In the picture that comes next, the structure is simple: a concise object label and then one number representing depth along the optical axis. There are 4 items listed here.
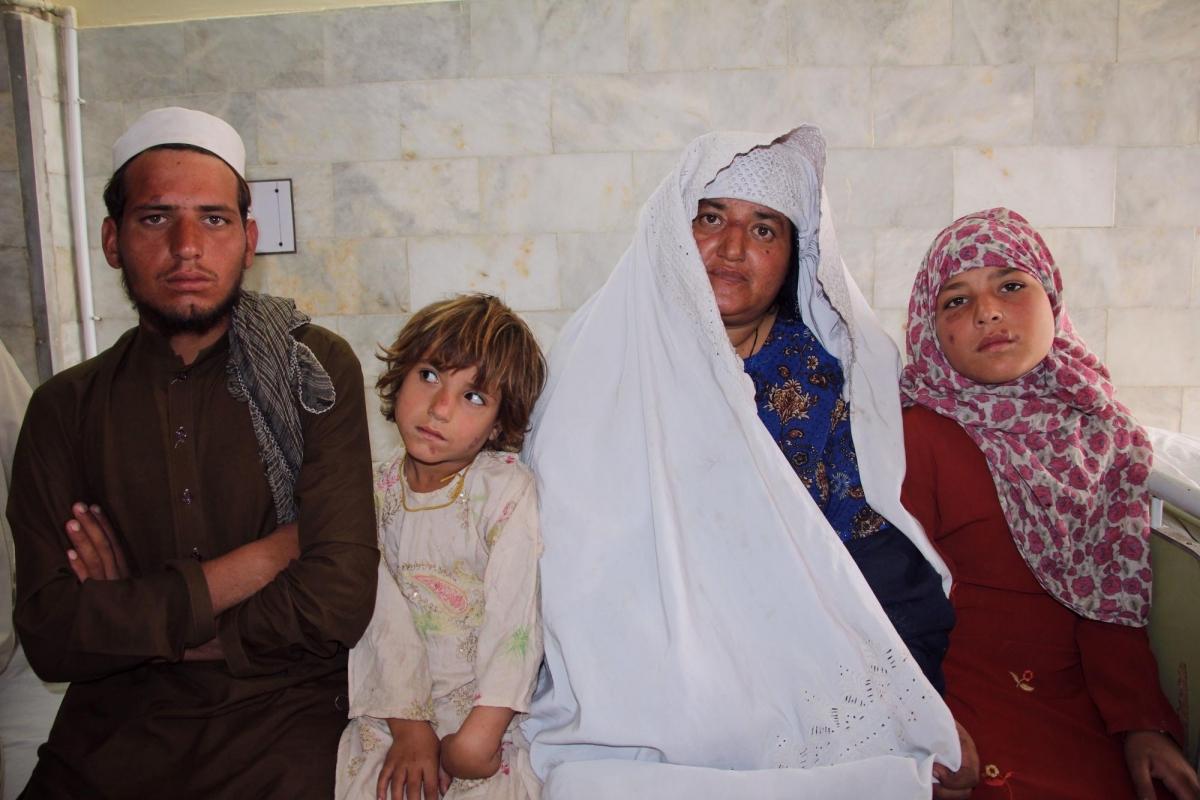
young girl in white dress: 1.47
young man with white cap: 1.47
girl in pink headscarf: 1.61
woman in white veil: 1.50
